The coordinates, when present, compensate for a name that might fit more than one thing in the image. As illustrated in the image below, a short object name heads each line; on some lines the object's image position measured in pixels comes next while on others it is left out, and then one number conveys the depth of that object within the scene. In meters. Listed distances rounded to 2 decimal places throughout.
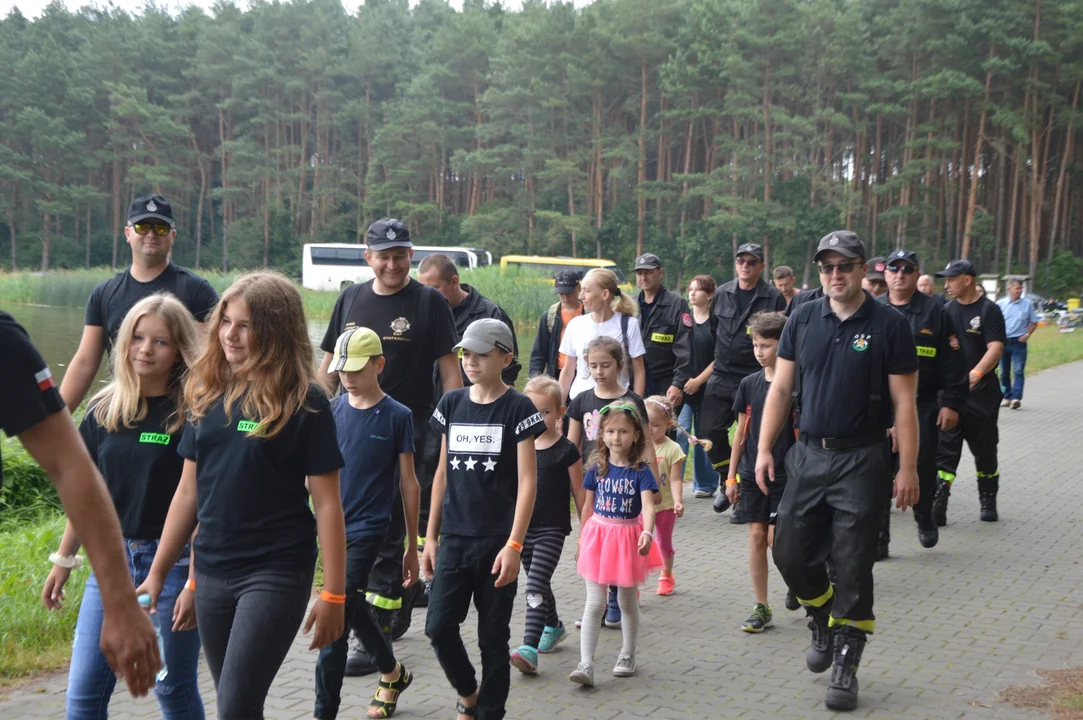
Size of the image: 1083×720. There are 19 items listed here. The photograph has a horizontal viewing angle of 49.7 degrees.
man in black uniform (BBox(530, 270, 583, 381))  9.25
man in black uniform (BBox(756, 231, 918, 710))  5.41
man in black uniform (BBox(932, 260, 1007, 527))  9.45
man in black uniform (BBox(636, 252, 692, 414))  9.61
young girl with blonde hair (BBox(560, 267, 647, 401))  8.23
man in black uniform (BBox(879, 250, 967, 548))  8.25
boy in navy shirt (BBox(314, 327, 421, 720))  4.85
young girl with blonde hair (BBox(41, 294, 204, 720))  3.74
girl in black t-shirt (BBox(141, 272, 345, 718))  3.47
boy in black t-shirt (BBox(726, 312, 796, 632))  6.39
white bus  65.88
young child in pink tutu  5.48
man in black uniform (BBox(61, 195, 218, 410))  5.52
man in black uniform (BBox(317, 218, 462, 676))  6.14
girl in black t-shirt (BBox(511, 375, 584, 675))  5.61
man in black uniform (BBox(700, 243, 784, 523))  9.56
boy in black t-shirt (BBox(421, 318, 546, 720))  4.64
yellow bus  58.03
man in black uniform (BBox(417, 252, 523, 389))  7.44
